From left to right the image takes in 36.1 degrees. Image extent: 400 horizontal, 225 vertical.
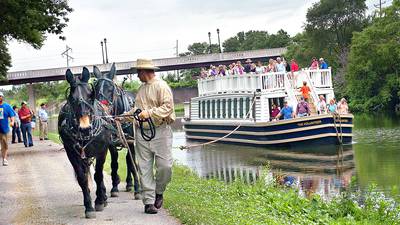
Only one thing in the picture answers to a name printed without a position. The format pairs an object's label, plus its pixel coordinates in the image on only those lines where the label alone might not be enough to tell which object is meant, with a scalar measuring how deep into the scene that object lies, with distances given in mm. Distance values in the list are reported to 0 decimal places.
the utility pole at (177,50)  141788
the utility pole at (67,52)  111438
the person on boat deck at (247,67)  31125
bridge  81188
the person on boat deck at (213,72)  35650
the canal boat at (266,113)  26844
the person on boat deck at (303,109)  27391
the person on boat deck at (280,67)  29569
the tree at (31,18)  18000
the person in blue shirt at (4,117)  17031
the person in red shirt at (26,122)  25756
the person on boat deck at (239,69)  31675
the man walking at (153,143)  9422
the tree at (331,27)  72312
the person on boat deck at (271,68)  29891
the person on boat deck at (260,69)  29938
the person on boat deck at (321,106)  28123
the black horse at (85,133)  9277
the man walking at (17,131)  28478
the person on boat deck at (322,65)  30434
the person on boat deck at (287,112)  27812
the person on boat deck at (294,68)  29641
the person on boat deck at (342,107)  28703
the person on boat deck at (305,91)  28797
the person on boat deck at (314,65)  29959
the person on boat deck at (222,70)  34188
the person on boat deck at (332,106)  27459
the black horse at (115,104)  10742
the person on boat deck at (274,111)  29192
